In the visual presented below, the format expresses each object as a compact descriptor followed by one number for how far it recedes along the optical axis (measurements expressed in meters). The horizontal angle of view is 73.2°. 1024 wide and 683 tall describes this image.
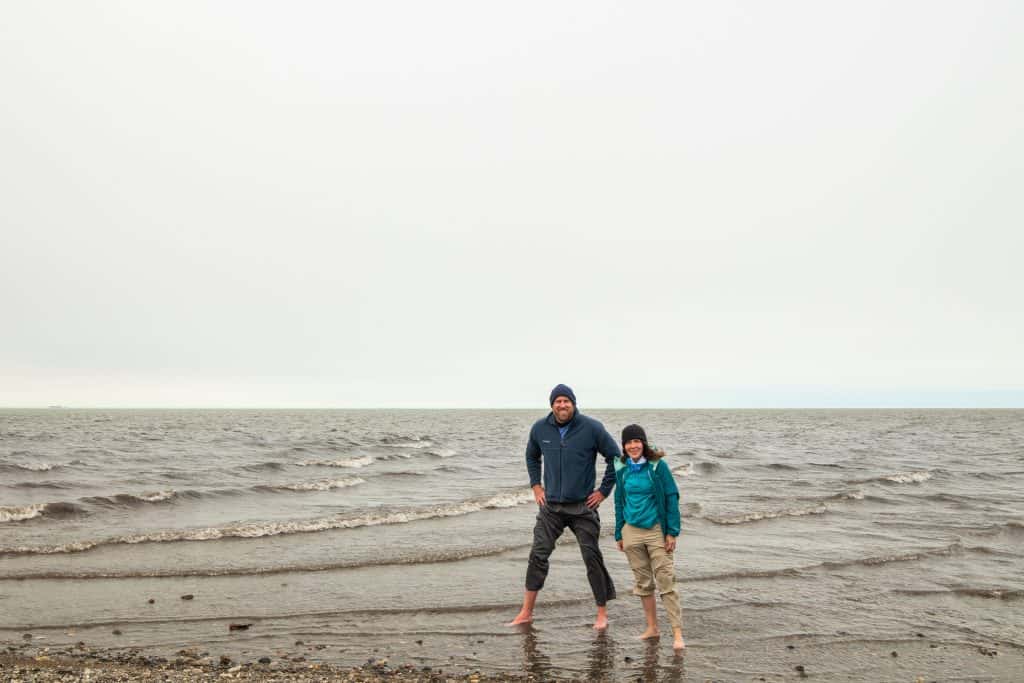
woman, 6.41
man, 6.89
